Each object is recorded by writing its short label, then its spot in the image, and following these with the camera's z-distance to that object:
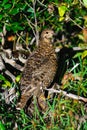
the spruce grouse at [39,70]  8.31
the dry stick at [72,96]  7.66
